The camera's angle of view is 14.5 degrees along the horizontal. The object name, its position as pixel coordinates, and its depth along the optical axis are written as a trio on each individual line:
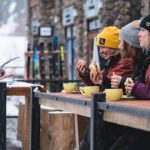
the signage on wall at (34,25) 21.35
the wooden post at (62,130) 5.33
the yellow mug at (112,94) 3.45
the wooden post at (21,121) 6.80
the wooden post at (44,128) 5.69
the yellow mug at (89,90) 3.81
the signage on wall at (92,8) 14.91
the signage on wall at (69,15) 17.42
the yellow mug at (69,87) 4.40
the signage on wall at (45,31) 16.56
